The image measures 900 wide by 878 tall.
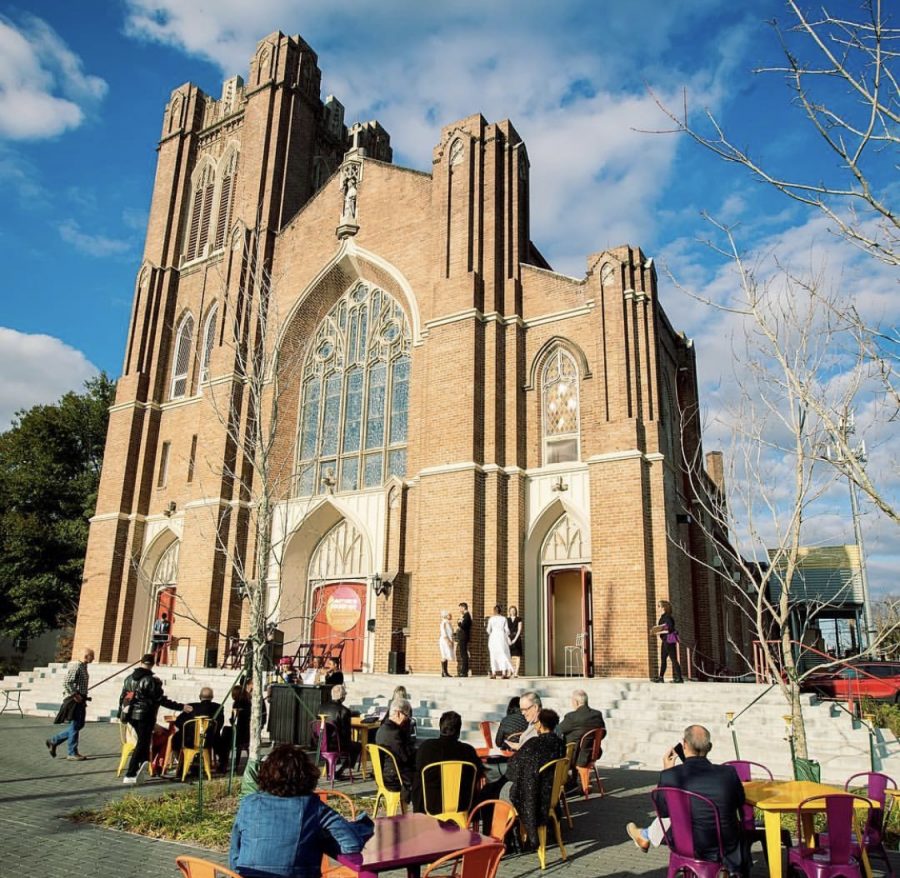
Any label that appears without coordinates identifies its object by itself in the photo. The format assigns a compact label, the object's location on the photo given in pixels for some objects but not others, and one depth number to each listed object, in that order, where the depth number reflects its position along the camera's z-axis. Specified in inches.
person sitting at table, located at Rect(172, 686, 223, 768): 370.9
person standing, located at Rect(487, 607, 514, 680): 583.5
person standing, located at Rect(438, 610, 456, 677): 594.5
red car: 693.3
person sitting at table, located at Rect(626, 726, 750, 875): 187.6
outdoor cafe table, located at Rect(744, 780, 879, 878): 201.8
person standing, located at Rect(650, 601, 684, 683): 539.5
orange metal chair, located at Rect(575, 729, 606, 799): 322.7
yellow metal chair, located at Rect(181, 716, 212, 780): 366.0
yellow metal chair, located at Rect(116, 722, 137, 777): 371.2
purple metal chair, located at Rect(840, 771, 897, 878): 199.0
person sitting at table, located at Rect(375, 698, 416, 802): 268.2
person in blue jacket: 141.0
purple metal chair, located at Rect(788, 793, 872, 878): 188.9
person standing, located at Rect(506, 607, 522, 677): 604.7
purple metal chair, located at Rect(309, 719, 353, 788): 352.2
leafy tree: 1088.2
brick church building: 651.5
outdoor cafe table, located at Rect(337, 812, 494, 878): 151.5
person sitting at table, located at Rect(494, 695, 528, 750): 327.3
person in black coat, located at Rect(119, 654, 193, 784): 369.7
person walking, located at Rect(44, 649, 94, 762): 422.9
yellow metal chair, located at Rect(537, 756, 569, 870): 241.1
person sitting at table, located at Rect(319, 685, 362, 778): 361.4
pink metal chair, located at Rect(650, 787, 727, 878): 186.4
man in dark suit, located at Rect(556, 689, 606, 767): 324.2
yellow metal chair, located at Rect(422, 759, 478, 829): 233.0
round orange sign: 765.3
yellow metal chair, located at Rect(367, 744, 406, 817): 265.1
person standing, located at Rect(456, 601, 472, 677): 585.1
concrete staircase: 399.2
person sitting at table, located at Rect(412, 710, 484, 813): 233.3
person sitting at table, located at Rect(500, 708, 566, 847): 239.9
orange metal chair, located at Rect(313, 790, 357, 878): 163.4
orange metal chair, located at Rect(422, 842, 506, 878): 153.3
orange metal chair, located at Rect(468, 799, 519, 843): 205.9
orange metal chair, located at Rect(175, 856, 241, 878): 132.7
